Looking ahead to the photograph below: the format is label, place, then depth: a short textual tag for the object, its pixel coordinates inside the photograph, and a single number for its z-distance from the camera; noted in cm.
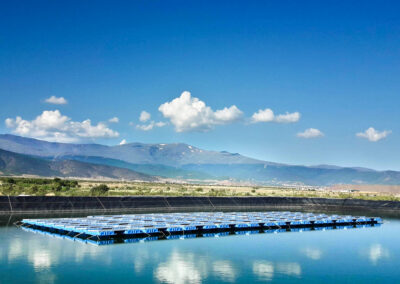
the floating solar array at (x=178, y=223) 3362
